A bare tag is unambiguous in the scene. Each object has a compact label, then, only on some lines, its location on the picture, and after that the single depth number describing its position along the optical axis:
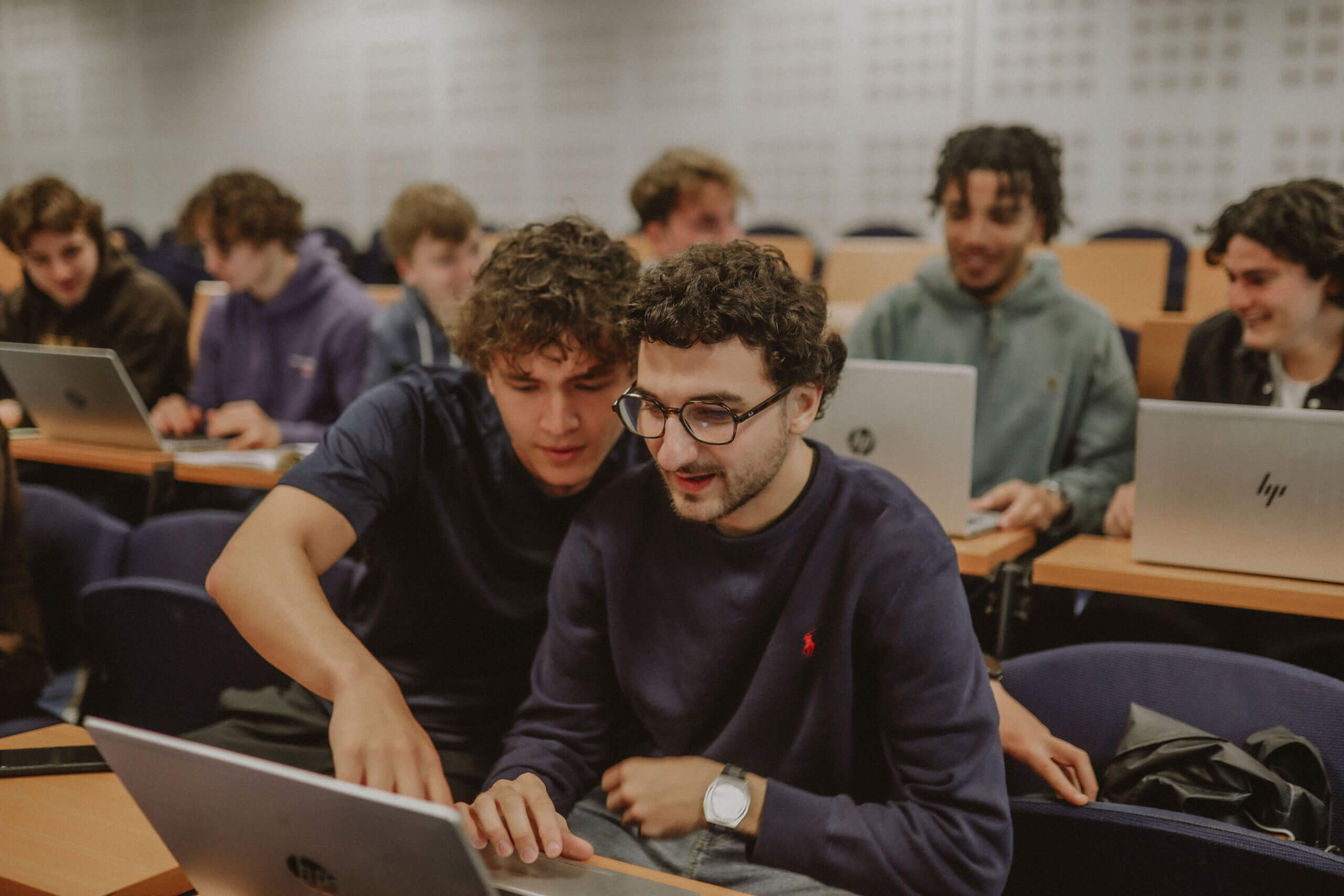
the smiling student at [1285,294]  2.06
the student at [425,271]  3.14
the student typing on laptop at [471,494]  1.35
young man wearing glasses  1.04
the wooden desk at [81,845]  0.93
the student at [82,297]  3.11
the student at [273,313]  3.19
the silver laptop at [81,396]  2.55
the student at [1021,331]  2.49
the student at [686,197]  3.04
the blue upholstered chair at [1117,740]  0.97
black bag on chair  1.15
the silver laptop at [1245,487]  1.57
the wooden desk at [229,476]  2.46
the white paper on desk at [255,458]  2.50
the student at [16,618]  1.74
